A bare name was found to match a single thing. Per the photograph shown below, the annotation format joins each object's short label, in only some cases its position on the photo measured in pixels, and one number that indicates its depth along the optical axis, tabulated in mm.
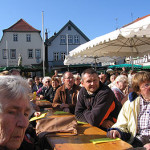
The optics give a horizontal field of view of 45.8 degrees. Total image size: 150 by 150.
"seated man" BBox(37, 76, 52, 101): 6035
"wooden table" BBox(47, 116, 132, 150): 1603
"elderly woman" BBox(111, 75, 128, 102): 4160
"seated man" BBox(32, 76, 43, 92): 9086
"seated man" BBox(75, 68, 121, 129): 2461
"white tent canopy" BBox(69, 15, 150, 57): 3973
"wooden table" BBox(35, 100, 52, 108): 4080
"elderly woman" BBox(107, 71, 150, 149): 2199
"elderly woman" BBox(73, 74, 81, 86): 6930
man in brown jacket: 4191
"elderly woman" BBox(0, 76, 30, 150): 1013
